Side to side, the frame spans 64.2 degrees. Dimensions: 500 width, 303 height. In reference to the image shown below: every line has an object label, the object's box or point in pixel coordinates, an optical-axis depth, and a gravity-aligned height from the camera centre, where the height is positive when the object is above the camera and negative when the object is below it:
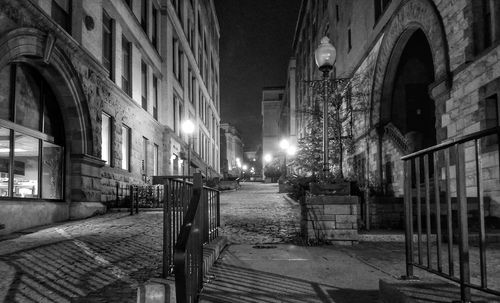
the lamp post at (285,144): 34.66 +3.15
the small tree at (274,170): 62.51 +1.75
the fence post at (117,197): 16.33 -0.64
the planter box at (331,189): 8.35 -0.20
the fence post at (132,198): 13.96 -0.60
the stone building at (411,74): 9.50 +3.45
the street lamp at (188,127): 20.35 +2.81
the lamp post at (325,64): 8.85 +2.66
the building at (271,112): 88.44 +15.03
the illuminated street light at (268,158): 76.46 +4.27
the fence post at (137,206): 14.70 -0.90
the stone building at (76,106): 10.27 +2.75
